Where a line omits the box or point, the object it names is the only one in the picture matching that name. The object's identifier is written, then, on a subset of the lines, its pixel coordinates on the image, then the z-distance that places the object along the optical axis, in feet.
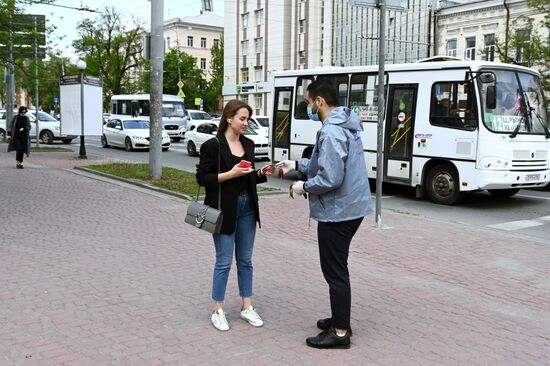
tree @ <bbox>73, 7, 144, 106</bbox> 197.77
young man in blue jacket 13.42
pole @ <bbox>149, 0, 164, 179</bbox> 46.75
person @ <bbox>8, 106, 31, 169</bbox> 55.01
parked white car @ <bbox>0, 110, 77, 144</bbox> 98.89
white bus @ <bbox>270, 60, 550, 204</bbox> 36.81
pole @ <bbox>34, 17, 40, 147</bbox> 69.00
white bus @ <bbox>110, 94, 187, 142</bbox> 115.96
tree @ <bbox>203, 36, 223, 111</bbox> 241.59
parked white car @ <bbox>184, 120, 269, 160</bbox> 70.74
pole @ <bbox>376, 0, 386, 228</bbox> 28.73
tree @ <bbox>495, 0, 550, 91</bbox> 70.13
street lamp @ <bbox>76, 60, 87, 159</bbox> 70.38
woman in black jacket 14.88
